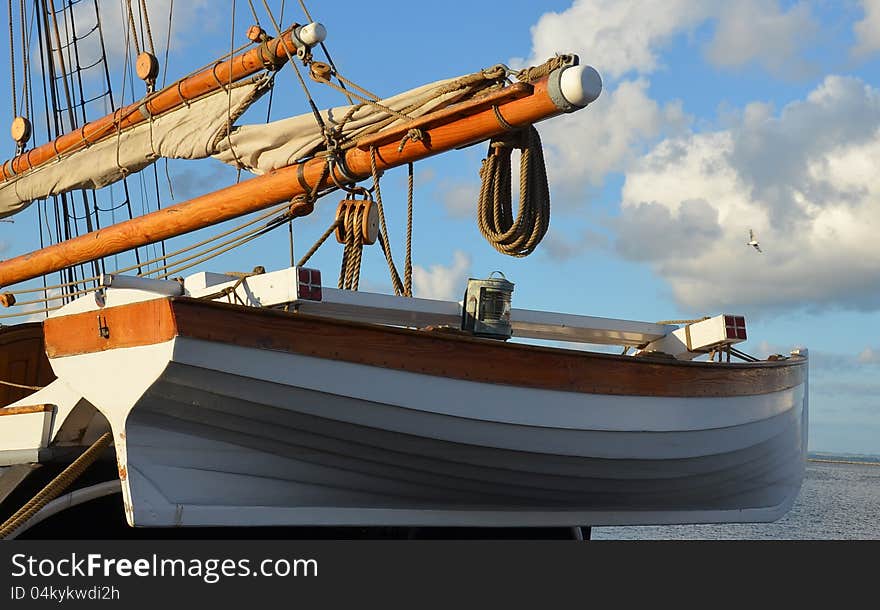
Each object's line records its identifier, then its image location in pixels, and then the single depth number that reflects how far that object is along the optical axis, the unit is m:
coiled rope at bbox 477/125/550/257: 7.62
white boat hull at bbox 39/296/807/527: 5.97
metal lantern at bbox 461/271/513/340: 7.50
